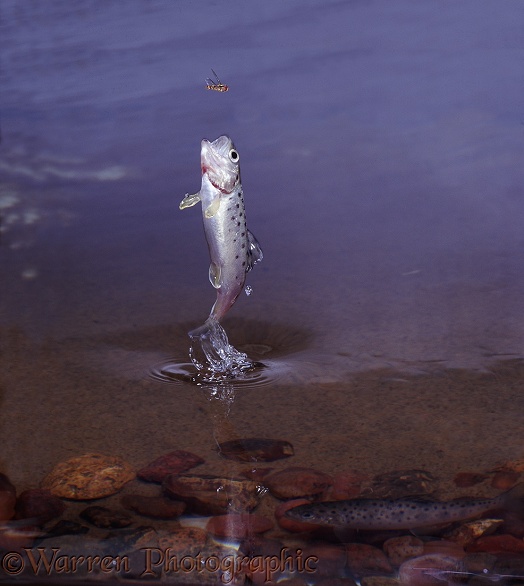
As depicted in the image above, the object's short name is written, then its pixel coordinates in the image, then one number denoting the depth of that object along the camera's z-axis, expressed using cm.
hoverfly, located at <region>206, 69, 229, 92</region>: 646
